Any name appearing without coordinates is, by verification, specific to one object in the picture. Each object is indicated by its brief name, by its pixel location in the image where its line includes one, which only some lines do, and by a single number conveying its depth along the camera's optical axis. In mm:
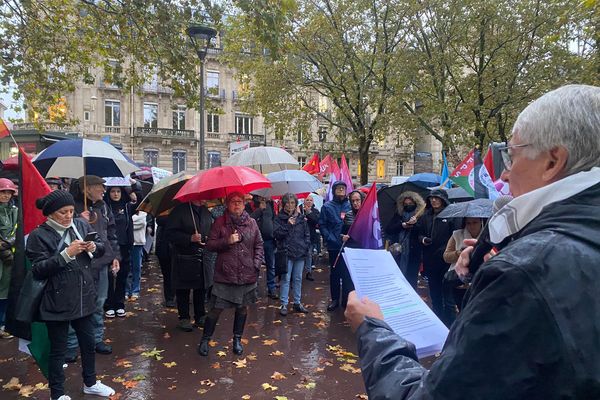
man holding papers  956
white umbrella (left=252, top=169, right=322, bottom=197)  8516
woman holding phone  3953
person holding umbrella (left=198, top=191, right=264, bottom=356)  5277
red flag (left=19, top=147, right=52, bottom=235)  4297
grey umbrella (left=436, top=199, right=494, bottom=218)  4988
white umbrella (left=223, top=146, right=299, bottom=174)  8627
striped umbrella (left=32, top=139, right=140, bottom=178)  5363
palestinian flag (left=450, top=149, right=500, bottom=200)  6262
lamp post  8625
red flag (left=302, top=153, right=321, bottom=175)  14955
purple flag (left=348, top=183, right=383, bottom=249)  6940
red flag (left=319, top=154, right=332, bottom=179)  14021
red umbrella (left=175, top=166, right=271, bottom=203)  5312
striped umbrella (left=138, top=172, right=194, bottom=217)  6223
